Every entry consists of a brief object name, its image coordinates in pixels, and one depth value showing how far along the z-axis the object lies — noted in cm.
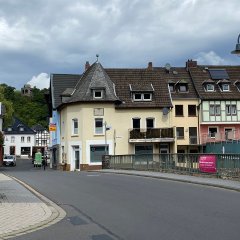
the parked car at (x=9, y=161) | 8469
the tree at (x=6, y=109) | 8450
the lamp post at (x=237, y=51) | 1992
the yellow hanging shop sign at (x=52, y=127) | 5902
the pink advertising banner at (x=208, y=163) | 2455
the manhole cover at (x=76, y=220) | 1087
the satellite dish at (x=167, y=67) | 6366
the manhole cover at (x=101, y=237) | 900
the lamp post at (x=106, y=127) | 5462
